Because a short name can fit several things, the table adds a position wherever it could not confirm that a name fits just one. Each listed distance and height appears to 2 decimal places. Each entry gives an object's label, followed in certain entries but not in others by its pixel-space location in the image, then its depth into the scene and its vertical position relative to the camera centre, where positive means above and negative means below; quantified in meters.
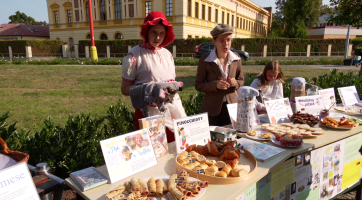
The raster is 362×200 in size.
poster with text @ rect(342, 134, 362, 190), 2.55 -1.12
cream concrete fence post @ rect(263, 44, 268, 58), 26.16 +0.94
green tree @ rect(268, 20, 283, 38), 40.20 +5.64
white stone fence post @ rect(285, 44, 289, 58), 27.04 +1.01
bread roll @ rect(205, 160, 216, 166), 1.58 -0.66
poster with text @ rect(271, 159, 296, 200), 1.89 -0.97
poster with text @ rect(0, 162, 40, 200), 1.02 -0.52
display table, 1.32 -0.71
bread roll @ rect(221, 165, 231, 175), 1.45 -0.65
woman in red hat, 2.02 -0.01
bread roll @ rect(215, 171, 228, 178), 1.41 -0.66
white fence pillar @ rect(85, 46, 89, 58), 25.01 +1.03
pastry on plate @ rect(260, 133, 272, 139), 2.11 -0.66
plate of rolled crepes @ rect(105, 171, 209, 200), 1.20 -0.66
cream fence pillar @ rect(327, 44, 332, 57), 28.27 +1.06
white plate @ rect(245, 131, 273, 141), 2.12 -0.67
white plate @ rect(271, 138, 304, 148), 2.00 -0.68
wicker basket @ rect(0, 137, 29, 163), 1.50 -0.57
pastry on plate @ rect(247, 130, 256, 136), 2.17 -0.65
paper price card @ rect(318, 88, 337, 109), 3.03 -0.47
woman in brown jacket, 2.60 -0.20
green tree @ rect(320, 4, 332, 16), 40.16 +8.00
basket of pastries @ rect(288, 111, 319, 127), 2.44 -0.60
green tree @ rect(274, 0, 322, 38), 33.74 +6.59
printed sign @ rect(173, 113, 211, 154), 1.76 -0.53
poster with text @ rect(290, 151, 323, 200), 2.12 -1.07
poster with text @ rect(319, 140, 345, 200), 2.35 -1.11
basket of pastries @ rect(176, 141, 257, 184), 1.42 -0.66
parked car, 17.19 +0.81
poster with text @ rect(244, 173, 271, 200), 1.58 -0.89
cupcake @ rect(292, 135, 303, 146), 1.93 -0.64
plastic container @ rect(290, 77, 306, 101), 2.90 -0.33
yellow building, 27.83 +5.71
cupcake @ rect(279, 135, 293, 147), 1.94 -0.65
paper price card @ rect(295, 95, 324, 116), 2.69 -0.50
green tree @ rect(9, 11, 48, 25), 72.44 +13.22
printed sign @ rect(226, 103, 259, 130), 2.34 -0.50
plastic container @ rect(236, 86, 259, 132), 2.16 -0.45
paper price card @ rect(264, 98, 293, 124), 2.57 -0.54
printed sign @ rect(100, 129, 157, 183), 1.43 -0.58
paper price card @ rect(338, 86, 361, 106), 3.22 -0.49
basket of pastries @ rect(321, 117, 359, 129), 2.40 -0.63
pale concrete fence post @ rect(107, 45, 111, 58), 24.98 +0.95
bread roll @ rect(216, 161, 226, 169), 1.53 -0.66
